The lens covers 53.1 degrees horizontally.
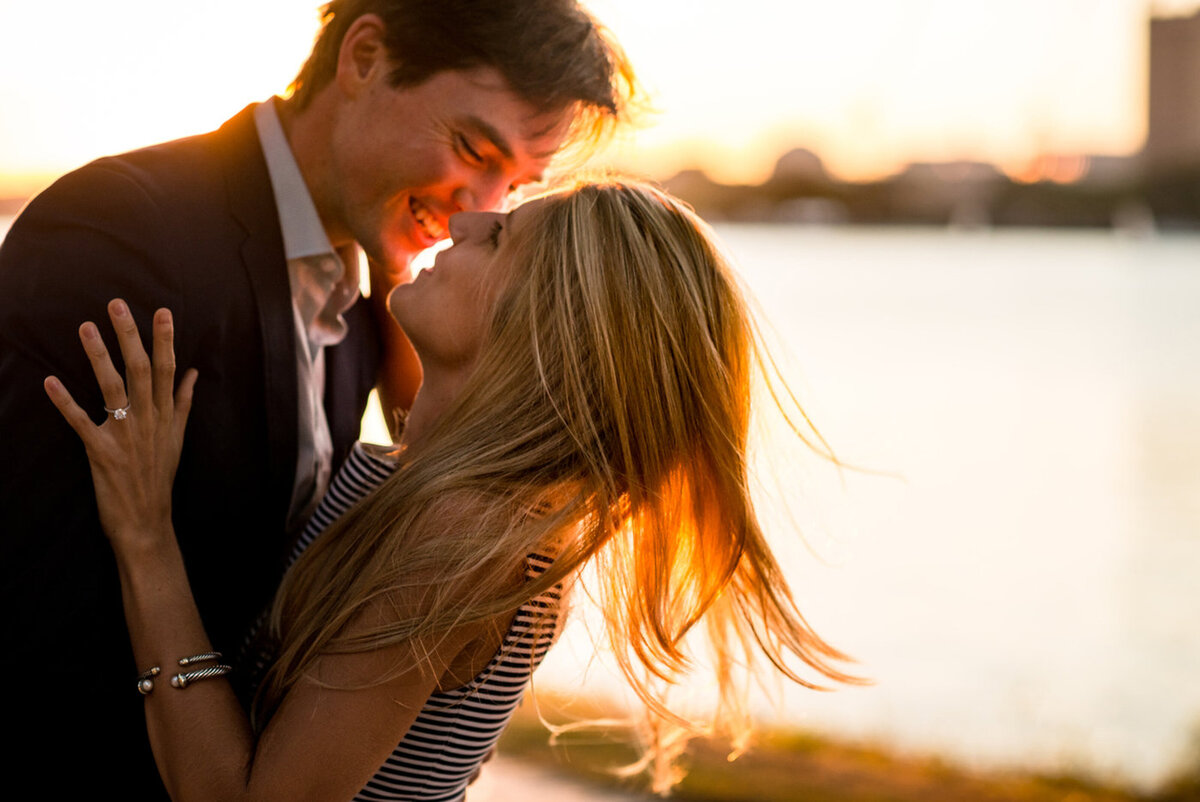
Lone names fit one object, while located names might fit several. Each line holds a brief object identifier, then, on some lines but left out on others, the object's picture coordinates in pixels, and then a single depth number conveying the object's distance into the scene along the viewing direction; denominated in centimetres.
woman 176
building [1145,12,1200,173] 3522
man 186
